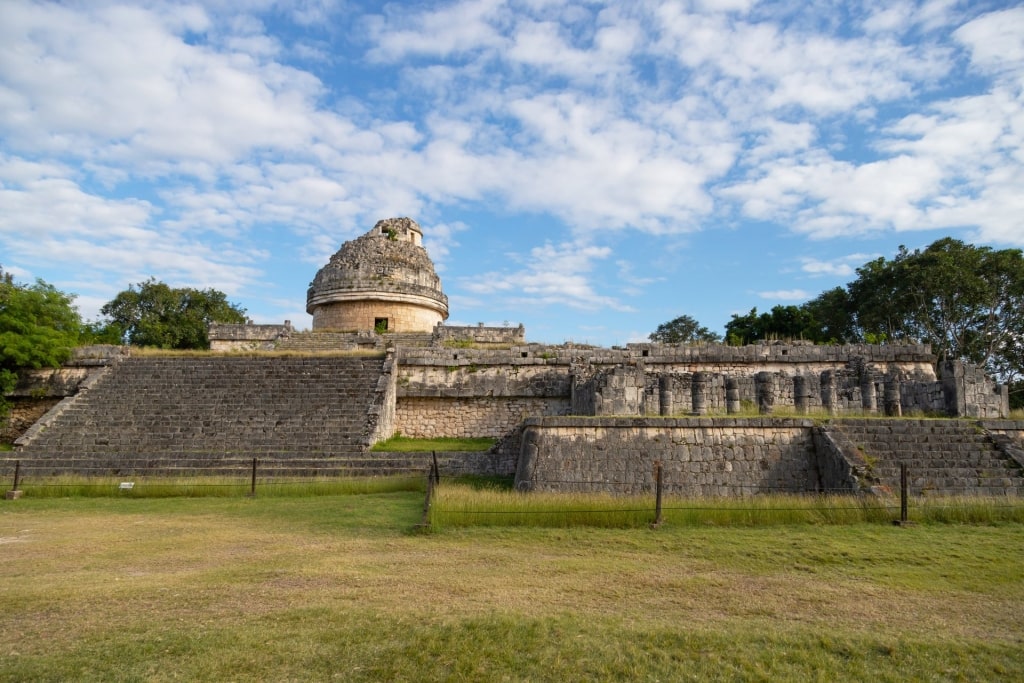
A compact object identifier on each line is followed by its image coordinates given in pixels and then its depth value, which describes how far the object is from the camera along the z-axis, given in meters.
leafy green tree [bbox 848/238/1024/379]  28.20
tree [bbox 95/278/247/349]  38.80
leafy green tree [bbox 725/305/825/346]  36.66
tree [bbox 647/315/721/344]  50.63
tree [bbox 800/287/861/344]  34.88
